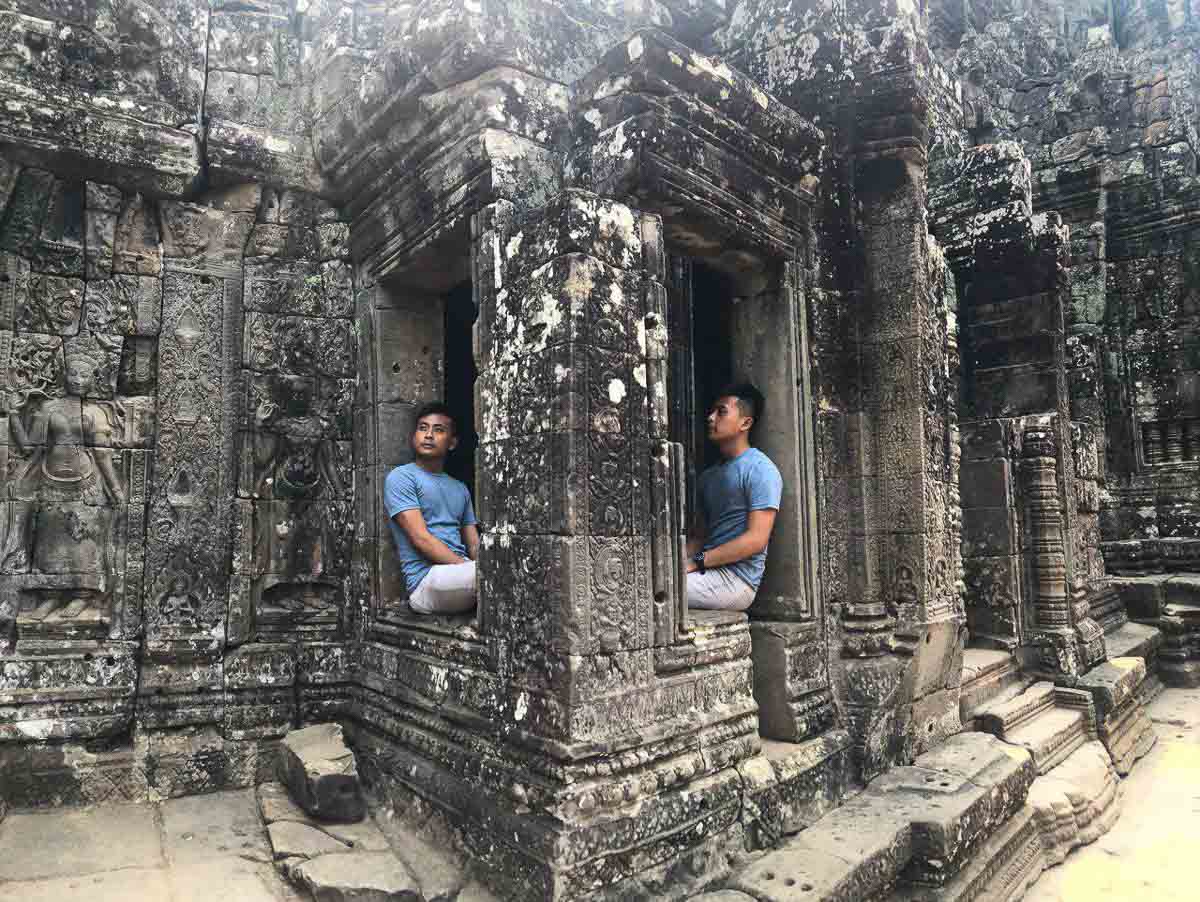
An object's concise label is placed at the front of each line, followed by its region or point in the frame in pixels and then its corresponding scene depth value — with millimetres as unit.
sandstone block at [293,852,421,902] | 2965
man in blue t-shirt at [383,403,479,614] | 3871
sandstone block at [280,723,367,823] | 3652
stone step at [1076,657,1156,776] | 6094
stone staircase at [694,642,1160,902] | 3256
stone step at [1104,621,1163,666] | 7668
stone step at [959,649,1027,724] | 5305
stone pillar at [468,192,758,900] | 2834
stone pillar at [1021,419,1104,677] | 6441
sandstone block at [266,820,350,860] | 3314
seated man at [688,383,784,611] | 4004
